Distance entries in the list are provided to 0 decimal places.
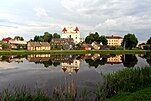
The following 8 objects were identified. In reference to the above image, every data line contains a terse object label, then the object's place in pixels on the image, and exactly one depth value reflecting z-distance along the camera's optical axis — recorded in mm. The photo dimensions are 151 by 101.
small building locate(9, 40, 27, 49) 58735
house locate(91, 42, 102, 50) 62808
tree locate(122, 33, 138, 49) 61399
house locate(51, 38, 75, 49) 59239
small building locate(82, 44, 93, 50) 59548
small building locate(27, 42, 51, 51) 55208
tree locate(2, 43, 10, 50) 50279
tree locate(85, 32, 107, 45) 70254
